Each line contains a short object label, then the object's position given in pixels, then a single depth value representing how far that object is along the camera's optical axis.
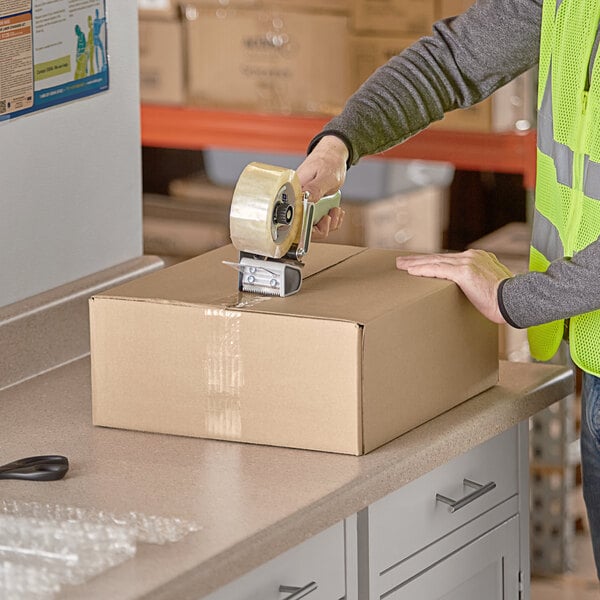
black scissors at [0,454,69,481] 2.40
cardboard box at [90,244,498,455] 2.44
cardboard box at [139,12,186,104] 5.61
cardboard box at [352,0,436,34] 5.12
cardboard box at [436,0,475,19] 5.07
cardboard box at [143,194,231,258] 5.89
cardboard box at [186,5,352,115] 5.32
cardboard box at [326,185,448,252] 5.59
